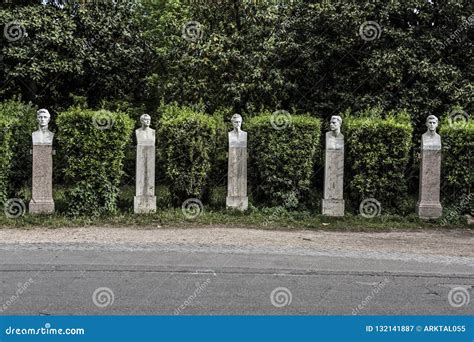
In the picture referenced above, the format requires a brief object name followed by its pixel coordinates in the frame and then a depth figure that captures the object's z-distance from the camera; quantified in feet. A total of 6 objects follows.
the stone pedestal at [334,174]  39.96
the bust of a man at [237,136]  40.52
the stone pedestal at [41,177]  38.22
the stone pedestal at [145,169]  39.58
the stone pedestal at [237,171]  40.50
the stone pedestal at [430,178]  39.60
